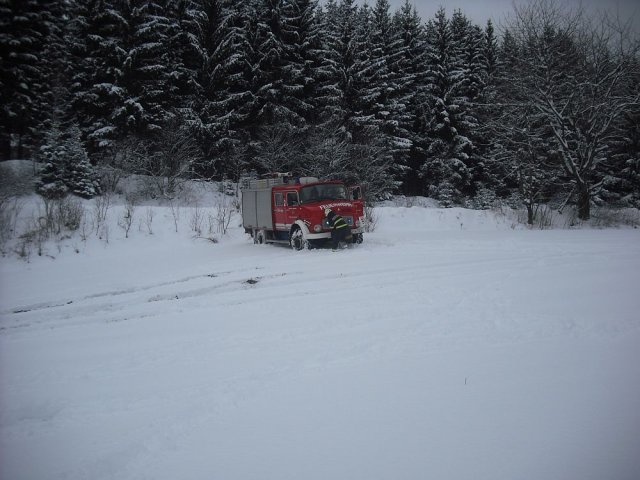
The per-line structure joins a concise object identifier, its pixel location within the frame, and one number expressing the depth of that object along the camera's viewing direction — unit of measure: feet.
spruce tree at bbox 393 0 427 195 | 120.06
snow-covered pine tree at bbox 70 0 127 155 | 83.82
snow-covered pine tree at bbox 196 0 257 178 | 93.81
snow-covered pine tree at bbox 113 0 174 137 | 84.89
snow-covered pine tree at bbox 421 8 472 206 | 117.19
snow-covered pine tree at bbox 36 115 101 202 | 72.13
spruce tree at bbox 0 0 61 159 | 82.23
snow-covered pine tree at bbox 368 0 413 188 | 110.83
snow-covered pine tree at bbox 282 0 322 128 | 100.27
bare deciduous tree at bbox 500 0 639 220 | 61.82
